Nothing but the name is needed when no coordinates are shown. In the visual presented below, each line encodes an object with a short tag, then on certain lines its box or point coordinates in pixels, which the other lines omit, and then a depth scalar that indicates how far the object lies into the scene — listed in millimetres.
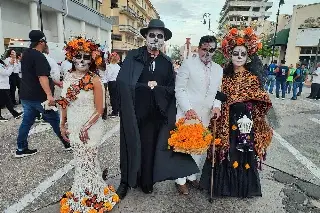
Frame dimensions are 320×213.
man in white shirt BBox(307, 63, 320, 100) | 13452
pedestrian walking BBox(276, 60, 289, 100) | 13695
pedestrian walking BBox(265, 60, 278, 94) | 16203
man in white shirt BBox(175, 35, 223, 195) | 3332
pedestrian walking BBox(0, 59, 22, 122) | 7711
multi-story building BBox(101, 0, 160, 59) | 52094
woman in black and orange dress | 3352
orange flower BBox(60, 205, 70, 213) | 2939
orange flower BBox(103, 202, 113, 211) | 3055
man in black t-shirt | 4383
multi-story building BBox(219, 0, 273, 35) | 83631
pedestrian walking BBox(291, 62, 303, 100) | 13522
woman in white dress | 2850
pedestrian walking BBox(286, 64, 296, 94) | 14073
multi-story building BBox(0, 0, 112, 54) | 20312
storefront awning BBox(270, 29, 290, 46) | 33531
